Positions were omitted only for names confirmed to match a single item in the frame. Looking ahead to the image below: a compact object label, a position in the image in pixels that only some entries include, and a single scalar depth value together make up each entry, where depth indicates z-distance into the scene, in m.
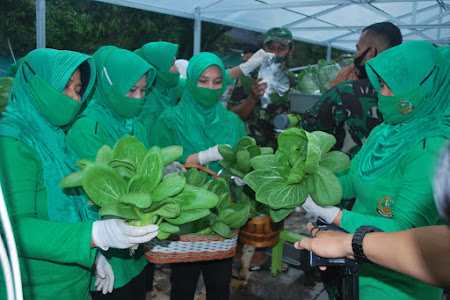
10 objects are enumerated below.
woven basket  1.48
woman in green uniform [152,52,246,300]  2.27
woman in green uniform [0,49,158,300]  1.11
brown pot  2.14
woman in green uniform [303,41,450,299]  1.29
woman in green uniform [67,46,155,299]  1.57
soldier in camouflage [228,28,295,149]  3.49
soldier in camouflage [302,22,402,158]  2.15
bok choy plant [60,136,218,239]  1.15
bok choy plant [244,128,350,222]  1.38
